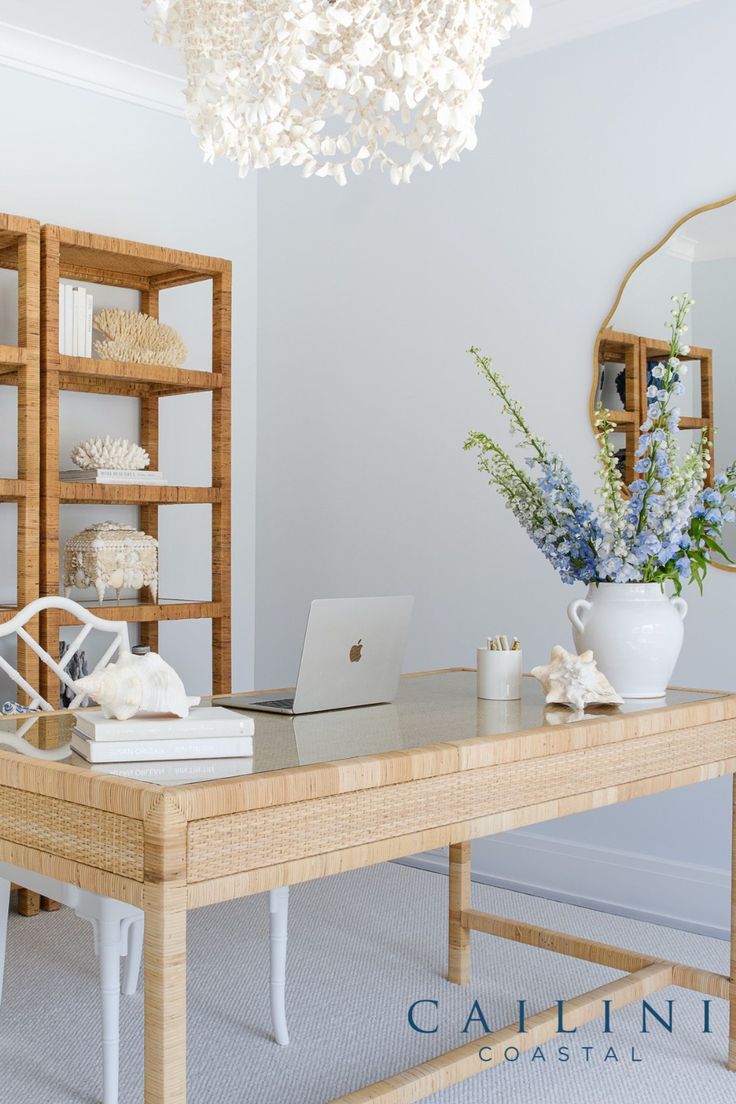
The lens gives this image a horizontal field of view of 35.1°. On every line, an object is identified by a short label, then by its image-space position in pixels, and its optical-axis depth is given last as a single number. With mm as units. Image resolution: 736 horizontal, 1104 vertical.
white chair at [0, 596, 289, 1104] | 2018
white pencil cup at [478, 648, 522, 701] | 2158
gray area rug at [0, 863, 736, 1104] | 2277
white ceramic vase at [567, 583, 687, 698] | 2168
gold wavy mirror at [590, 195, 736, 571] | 3186
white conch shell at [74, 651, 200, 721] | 1507
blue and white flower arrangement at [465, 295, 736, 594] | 2135
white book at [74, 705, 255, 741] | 1479
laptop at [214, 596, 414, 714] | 1941
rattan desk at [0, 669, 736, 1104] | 1299
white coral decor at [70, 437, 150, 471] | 3551
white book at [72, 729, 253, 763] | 1459
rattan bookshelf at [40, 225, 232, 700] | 3334
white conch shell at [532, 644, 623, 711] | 2012
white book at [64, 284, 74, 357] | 3447
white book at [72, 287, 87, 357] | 3475
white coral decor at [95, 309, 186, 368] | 3553
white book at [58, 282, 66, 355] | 3439
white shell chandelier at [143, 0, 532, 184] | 1571
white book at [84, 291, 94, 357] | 3504
